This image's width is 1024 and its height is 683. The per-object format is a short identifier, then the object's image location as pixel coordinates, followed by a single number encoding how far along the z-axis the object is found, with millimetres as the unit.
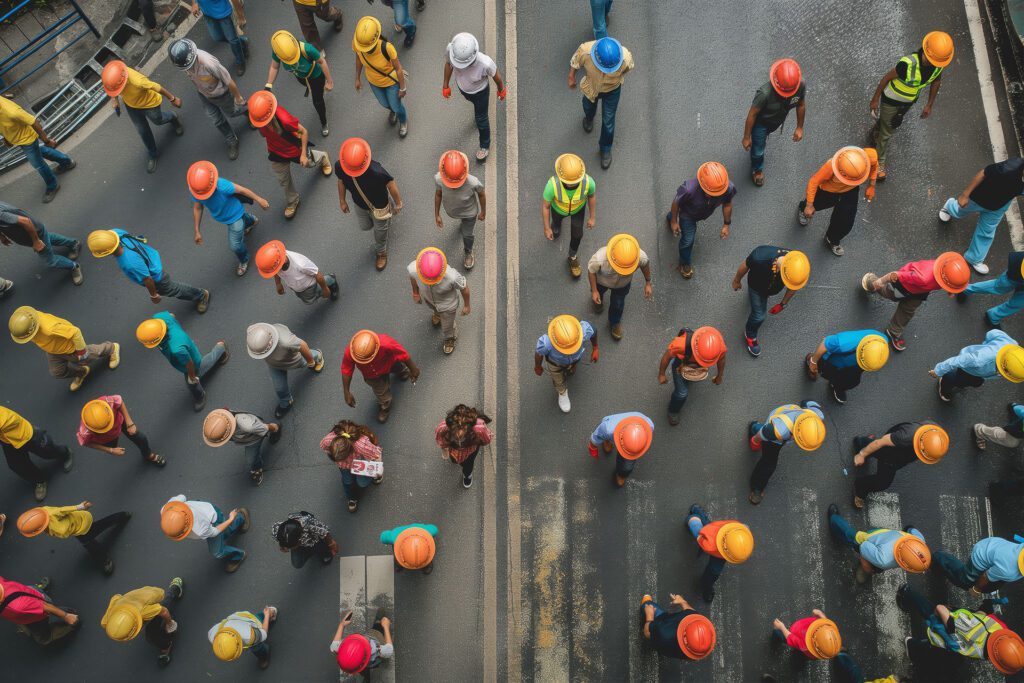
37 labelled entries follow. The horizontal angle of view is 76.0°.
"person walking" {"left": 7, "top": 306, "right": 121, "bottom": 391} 7359
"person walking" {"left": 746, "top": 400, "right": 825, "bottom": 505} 6586
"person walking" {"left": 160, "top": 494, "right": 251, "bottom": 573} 6465
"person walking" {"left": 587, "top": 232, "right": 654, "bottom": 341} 7184
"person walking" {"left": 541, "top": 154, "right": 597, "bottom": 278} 7344
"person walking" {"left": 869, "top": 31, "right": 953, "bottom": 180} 7895
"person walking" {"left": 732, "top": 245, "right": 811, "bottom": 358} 7121
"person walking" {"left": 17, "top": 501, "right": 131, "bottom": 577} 6598
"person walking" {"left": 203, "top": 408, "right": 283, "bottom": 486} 6891
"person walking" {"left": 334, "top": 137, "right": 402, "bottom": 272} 7559
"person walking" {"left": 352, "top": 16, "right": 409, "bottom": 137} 8117
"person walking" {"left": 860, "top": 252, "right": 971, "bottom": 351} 7117
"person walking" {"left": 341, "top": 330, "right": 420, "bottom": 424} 6941
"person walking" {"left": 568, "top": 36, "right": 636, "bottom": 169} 7914
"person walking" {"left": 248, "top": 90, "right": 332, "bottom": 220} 8008
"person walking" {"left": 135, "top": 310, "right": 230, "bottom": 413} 7414
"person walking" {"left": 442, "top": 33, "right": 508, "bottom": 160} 8000
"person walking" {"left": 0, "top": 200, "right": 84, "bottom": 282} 8125
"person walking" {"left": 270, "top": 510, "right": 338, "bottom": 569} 6484
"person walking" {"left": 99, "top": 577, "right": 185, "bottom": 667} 6293
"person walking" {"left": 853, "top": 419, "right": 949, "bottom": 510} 6594
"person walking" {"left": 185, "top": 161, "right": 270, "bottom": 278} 7758
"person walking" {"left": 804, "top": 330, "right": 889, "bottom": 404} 6820
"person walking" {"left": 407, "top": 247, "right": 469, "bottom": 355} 7109
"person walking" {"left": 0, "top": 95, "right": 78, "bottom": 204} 8484
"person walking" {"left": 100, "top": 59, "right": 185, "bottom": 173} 8438
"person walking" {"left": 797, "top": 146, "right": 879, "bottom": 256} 7402
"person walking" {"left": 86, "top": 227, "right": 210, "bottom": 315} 7566
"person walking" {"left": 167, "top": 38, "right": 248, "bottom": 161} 8352
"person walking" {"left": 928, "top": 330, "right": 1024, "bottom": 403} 6750
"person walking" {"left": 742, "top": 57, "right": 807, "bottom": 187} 7773
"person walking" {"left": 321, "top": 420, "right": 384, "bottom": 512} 6734
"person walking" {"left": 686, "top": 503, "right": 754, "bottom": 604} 6227
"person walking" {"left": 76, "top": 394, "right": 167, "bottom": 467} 6988
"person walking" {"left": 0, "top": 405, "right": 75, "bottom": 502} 7254
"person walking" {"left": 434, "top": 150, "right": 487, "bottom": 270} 7457
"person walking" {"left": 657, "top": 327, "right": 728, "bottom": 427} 6859
